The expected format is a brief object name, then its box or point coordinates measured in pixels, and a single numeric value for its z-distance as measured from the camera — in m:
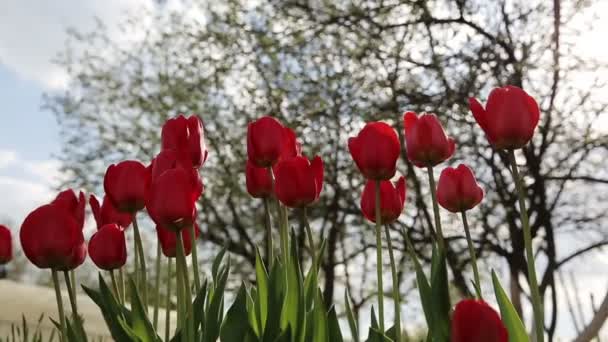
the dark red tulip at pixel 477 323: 1.00
